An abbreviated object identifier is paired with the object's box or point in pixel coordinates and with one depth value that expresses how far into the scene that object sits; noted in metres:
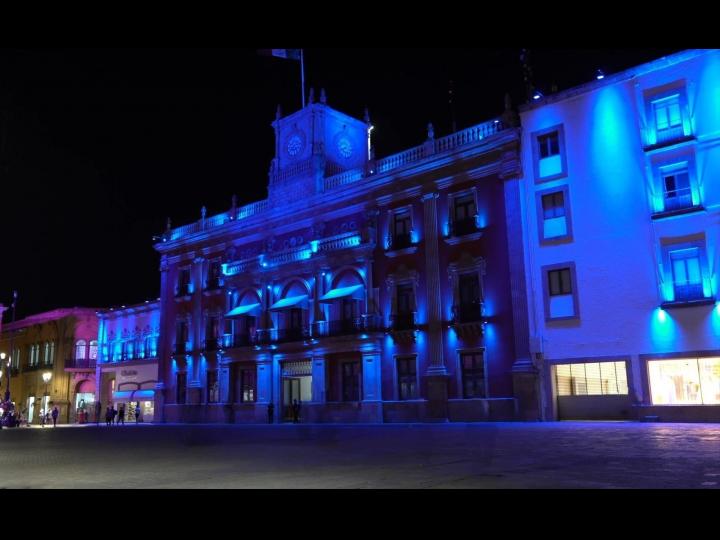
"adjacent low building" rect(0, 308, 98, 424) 59.16
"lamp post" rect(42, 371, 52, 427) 59.86
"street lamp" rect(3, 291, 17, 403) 65.62
